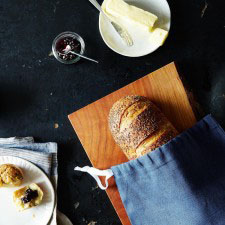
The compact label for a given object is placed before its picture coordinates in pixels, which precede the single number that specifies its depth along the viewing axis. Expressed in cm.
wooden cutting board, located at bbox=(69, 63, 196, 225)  116
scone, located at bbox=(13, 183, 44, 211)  119
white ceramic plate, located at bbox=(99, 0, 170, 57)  120
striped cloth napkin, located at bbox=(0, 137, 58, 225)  122
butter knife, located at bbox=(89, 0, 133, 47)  120
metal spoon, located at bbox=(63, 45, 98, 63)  122
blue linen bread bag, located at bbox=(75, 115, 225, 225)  96
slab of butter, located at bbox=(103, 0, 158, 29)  118
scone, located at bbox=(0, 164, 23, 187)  117
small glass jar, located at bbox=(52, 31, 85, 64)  123
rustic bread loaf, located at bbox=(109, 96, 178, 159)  105
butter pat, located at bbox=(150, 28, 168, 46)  118
